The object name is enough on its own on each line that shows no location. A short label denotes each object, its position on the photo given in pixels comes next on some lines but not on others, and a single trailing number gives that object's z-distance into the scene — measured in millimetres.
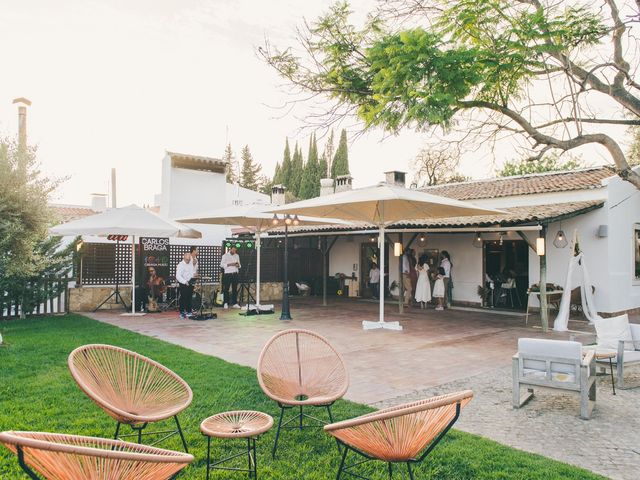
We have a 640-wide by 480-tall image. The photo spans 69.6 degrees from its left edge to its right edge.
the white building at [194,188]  19422
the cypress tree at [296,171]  45562
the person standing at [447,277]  14469
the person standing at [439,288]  14109
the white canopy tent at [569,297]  10055
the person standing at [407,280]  15299
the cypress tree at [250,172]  58875
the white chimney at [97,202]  24750
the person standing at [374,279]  17375
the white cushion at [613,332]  5930
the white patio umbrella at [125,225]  10648
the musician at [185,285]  11602
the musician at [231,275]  13336
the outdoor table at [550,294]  10991
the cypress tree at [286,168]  46853
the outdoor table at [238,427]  2969
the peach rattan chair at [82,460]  1905
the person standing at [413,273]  15609
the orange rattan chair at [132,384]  3172
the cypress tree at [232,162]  60144
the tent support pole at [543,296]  9930
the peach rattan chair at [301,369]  3803
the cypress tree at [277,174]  47794
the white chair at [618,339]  5676
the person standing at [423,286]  14141
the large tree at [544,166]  33031
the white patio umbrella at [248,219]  11273
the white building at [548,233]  12179
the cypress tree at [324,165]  43088
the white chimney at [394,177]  18531
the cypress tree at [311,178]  43200
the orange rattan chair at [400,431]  2576
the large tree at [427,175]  34116
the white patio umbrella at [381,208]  8789
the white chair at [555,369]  4535
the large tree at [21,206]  7387
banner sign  12984
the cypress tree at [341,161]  41469
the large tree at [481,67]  6094
